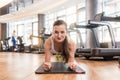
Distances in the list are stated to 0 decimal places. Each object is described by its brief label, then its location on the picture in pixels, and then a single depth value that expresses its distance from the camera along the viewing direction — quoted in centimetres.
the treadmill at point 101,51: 278
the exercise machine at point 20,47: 894
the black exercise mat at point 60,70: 131
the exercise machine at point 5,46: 1083
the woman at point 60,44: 136
